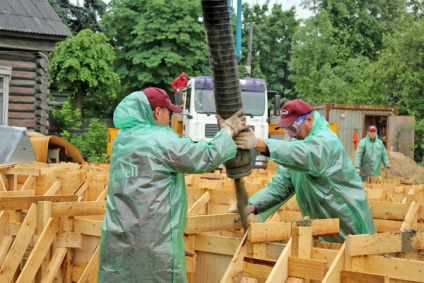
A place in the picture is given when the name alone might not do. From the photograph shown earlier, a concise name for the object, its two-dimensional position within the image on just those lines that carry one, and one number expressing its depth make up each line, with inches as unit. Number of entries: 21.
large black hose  212.1
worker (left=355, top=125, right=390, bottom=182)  726.5
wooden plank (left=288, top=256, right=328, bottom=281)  194.2
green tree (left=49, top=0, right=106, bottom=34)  1989.4
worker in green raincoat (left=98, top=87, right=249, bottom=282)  209.2
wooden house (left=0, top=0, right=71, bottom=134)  868.0
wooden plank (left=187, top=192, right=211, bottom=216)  321.1
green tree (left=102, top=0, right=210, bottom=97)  1715.1
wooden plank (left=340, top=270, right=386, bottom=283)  185.5
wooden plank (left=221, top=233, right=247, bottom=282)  209.2
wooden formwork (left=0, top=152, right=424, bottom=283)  194.5
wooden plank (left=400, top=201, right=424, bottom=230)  292.5
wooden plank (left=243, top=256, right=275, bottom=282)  208.2
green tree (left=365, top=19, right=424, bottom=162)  1273.4
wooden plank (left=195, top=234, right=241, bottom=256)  242.1
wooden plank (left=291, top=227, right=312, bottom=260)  197.9
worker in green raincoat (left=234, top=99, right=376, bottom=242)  230.4
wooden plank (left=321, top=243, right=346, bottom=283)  186.4
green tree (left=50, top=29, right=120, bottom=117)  1633.9
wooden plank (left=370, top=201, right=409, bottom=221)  312.5
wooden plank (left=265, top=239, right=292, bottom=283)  191.9
